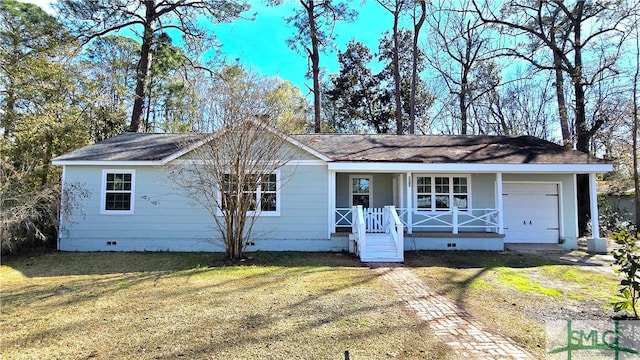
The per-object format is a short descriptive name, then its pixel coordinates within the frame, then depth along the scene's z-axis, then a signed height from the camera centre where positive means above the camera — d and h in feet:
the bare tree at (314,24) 74.79 +36.66
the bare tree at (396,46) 75.04 +33.32
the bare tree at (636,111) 54.90 +14.17
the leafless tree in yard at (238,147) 29.99 +4.69
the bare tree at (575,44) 55.11 +25.86
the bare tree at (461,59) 78.18 +32.40
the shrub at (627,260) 15.98 -2.49
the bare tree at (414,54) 74.49 +31.22
